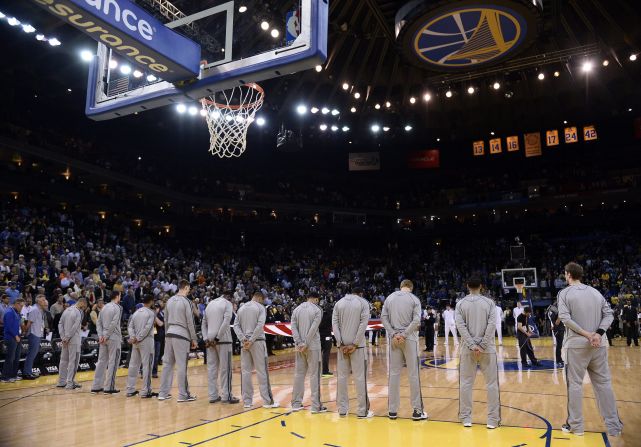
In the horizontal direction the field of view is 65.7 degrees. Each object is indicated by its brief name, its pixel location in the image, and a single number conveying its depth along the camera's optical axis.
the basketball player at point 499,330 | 18.16
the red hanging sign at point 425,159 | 36.44
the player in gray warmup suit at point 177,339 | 8.36
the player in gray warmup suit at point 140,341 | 8.92
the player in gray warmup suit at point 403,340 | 6.71
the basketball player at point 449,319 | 19.03
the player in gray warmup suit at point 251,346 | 7.81
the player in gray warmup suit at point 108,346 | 9.38
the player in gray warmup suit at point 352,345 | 6.90
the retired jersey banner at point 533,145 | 32.88
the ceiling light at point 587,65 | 21.19
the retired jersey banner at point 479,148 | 34.88
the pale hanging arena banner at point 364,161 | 36.66
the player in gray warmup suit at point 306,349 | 7.40
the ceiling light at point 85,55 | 18.34
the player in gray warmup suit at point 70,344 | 9.92
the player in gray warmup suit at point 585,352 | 5.73
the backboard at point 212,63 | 5.20
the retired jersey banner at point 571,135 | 31.94
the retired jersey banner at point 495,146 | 34.16
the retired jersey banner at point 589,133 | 31.70
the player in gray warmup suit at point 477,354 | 6.16
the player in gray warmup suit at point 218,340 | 8.37
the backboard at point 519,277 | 22.99
